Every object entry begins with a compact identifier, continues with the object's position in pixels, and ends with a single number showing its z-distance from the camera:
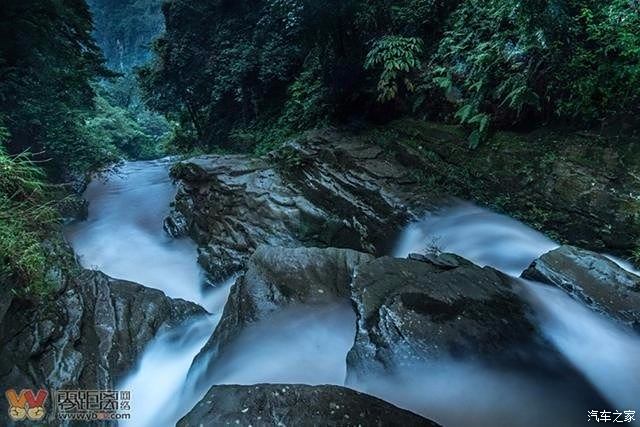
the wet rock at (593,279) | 3.89
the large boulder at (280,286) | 4.38
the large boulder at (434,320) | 3.25
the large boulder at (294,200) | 6.58
